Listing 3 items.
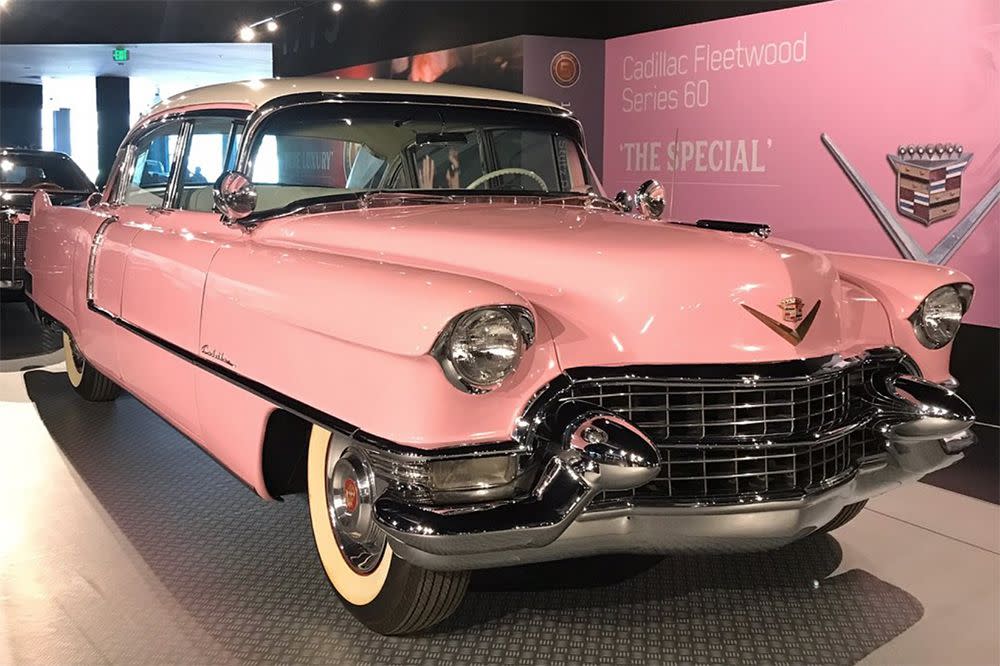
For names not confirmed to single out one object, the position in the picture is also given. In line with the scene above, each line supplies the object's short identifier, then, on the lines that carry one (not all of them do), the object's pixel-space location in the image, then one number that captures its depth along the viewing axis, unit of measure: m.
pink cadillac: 2.09
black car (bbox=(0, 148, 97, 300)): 6.89
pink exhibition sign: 4.67
